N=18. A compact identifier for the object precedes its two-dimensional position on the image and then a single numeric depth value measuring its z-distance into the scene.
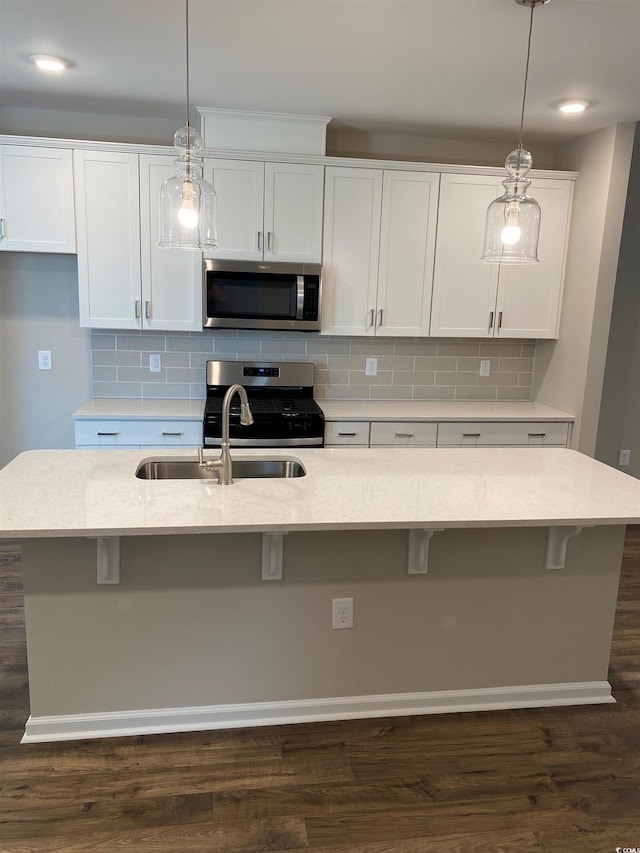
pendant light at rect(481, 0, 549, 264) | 2.00
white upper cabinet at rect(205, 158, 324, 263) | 3.52
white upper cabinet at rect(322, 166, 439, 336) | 3.66
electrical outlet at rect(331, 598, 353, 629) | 2.21
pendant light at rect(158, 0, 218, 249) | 1.91
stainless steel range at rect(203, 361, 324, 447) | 3.49
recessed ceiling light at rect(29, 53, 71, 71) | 2.81
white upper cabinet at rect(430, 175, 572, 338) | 3.77
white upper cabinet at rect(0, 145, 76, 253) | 3.38
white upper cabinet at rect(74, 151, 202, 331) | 3.46
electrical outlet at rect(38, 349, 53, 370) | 3.90
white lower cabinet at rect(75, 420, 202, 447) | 3.47
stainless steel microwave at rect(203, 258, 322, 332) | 3.61
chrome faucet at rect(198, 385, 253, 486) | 2.15
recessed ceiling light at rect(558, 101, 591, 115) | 3.16
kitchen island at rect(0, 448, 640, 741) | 1.99
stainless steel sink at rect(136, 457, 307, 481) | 2.43
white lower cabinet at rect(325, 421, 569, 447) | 3.66
